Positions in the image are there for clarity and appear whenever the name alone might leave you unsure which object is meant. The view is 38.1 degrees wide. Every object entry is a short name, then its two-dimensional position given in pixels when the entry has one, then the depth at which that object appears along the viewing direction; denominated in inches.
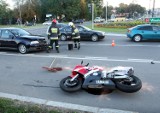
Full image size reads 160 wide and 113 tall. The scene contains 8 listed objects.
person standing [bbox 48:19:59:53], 522.3
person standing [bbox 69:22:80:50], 580.4
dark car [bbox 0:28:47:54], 522.0
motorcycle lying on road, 230.8
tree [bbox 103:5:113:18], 4535.2
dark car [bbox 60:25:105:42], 772.0
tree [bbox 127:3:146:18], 4157.5
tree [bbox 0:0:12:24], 2904.5
